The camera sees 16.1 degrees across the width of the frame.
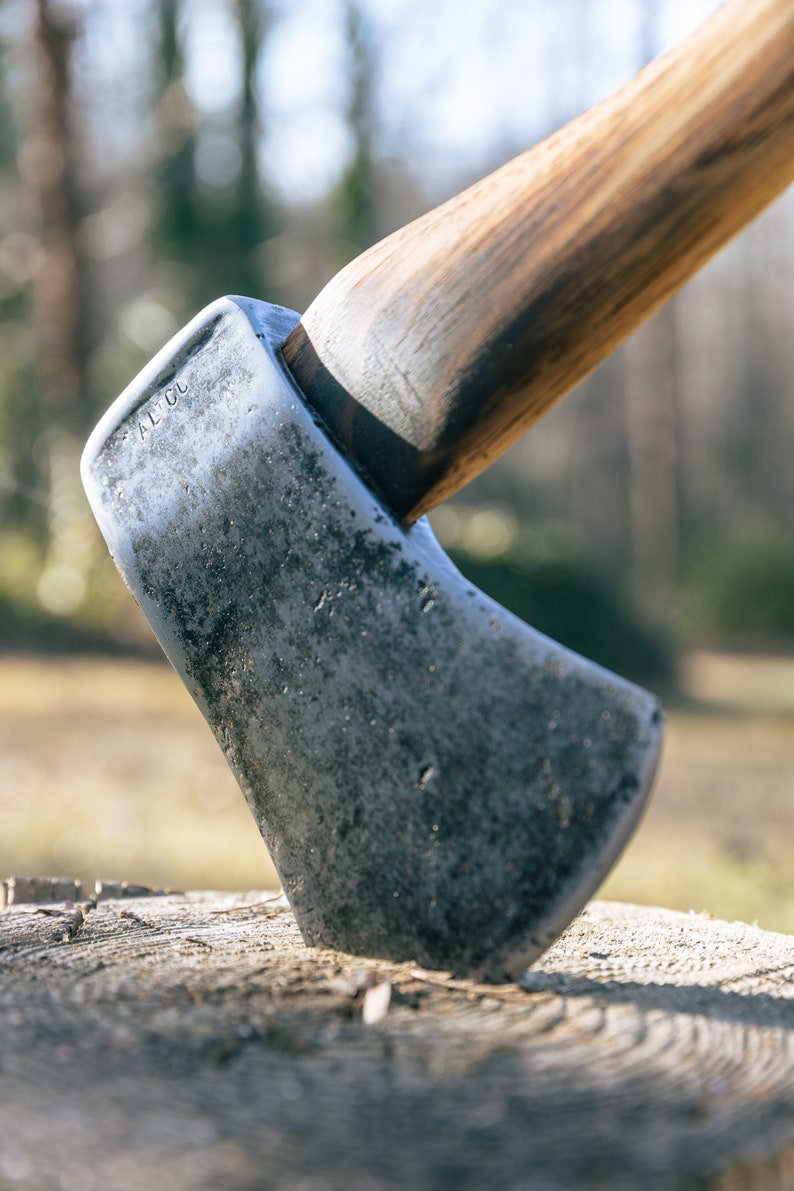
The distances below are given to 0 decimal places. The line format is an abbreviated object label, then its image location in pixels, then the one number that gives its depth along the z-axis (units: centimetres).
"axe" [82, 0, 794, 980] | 67
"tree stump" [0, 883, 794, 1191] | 62
